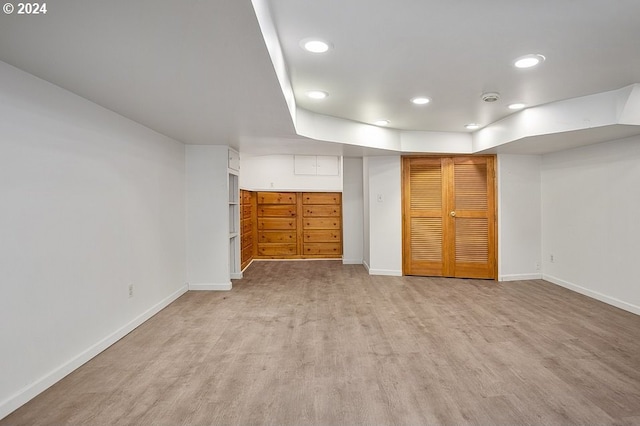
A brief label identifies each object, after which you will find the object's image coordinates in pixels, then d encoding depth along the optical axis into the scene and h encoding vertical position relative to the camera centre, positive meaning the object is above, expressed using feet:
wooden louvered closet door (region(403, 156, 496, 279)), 17.04 -0.22
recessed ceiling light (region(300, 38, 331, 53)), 7.06 +3.58
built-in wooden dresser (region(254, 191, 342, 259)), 23.81 -0.81
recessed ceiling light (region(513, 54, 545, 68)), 7.95 +3.62
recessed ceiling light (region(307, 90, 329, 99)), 10.41 +3.73
